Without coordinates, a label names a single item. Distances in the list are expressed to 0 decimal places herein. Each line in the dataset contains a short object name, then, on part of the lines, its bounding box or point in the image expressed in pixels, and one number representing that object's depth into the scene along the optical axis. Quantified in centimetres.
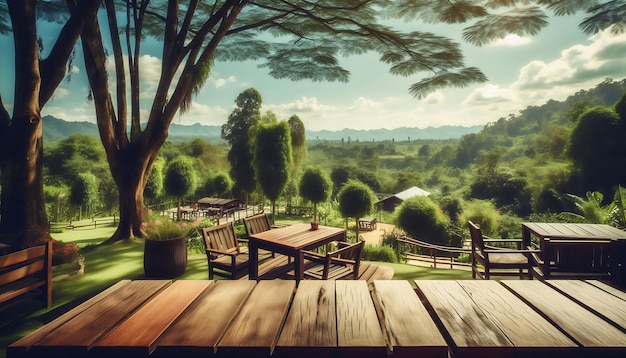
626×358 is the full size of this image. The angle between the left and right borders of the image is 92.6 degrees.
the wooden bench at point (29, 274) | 292
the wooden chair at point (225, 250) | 404
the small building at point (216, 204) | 2116
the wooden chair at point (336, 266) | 344
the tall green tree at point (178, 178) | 1638
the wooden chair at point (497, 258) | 383
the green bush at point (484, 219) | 1809
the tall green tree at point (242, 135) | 2244
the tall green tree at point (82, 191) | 1617
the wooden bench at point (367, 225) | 2331
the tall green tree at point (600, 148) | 1689
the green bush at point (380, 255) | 952
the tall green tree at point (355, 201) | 1303
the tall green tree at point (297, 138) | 2466
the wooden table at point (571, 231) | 371
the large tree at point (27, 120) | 457
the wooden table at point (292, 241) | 377
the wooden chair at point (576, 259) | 352
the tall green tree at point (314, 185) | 1483
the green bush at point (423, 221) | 1312
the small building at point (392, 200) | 3859
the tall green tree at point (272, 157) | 1473
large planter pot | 453
